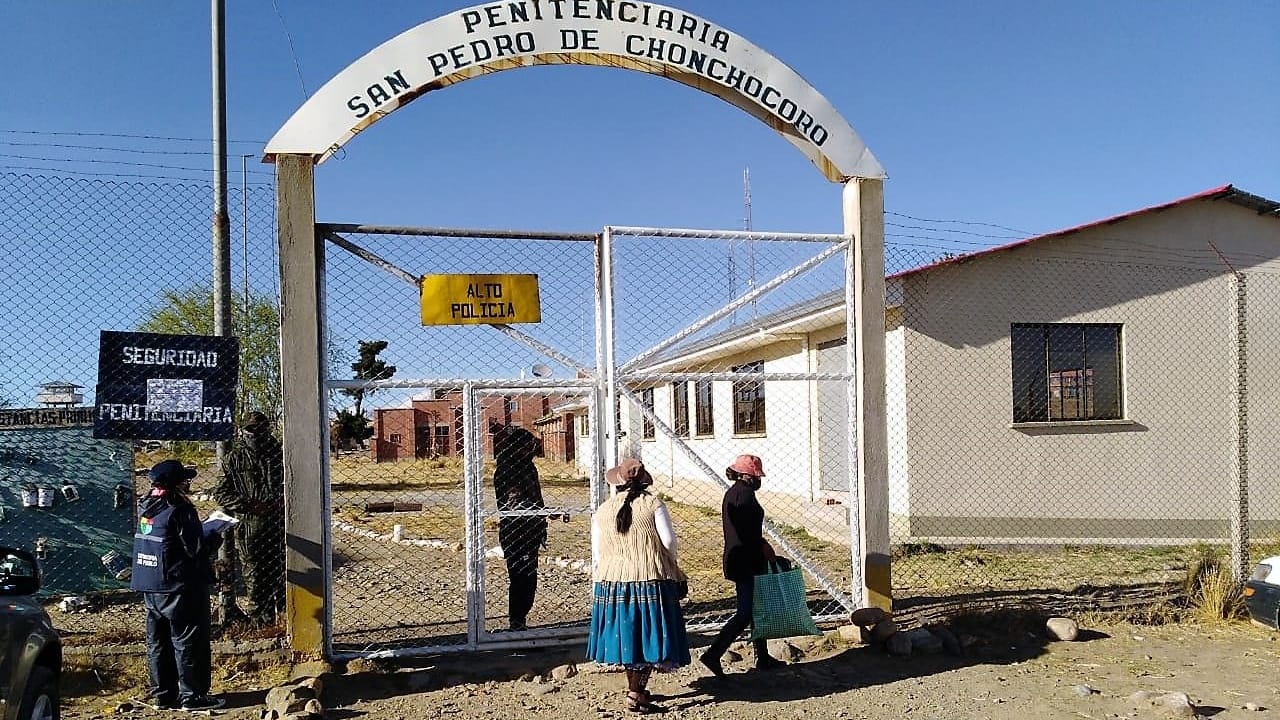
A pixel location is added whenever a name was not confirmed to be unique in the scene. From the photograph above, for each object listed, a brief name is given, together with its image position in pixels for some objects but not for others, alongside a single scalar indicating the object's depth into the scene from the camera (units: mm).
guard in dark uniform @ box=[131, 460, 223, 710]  5484
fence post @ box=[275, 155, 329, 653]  6020
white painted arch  6090
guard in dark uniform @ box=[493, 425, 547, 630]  6988
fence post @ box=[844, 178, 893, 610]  7012
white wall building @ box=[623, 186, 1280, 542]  11523
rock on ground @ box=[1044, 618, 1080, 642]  6891
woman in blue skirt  5406
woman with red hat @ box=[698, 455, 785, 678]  6051
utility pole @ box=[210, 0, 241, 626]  6559
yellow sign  6289
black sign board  5922
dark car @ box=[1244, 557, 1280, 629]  6645
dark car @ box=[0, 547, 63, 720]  3947
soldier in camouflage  6793
